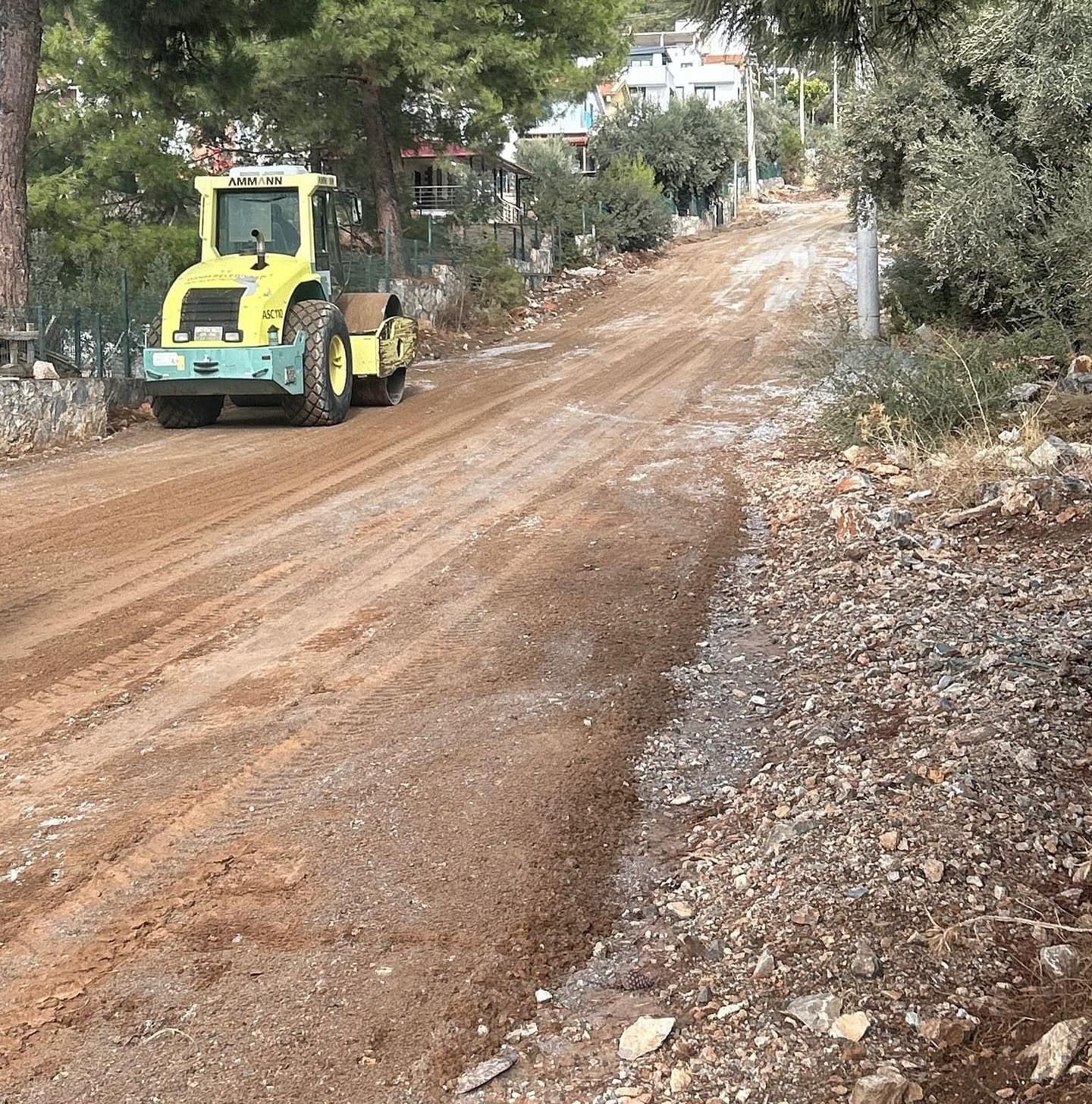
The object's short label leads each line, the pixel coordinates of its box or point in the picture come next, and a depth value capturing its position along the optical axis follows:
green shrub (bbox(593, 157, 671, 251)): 39.31
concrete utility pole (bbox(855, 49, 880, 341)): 17.38
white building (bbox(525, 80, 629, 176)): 54.91
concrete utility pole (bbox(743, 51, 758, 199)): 60.97
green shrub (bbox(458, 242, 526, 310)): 25.64
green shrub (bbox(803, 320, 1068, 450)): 10.27
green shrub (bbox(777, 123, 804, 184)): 78.00
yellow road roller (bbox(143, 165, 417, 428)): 13.20
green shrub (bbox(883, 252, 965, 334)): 17.62
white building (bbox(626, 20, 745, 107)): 75.06
